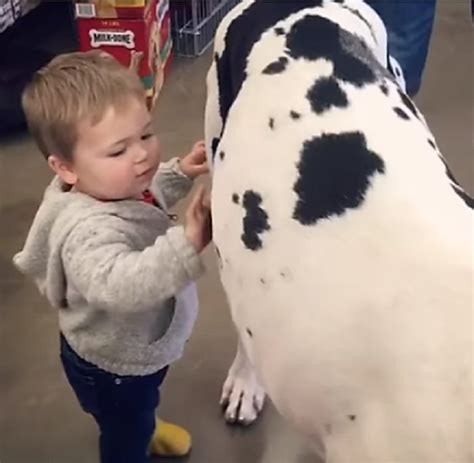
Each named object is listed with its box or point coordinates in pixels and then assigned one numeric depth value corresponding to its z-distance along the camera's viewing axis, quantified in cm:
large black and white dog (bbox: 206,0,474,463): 106
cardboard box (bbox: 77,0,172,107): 282
